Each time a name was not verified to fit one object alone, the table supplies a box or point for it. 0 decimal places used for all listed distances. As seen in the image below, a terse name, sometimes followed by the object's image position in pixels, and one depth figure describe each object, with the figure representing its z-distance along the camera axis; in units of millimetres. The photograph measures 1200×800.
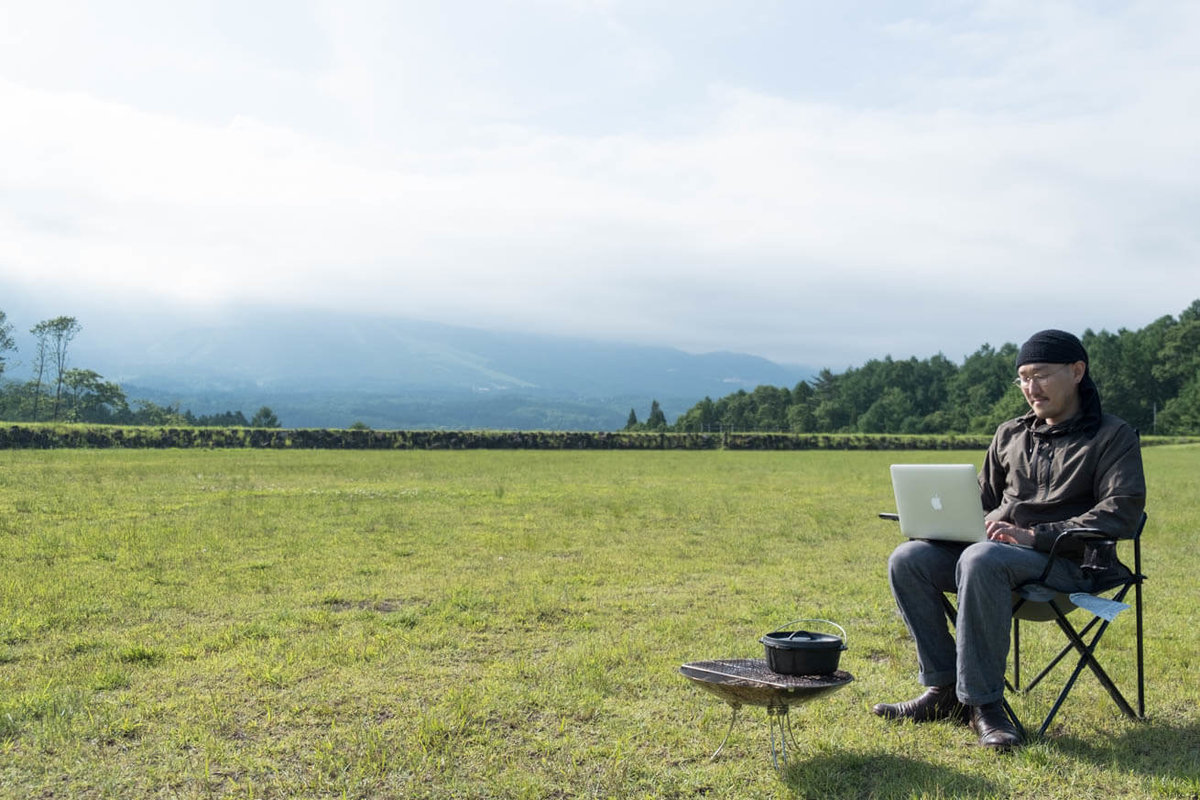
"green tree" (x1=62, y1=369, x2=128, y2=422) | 88625
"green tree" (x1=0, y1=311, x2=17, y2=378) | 79375
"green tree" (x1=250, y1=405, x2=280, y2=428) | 106375
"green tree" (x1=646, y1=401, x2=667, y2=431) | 120000
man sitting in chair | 4441
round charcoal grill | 3947
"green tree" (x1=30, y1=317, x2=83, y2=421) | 86250
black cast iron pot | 4227
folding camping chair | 4402
